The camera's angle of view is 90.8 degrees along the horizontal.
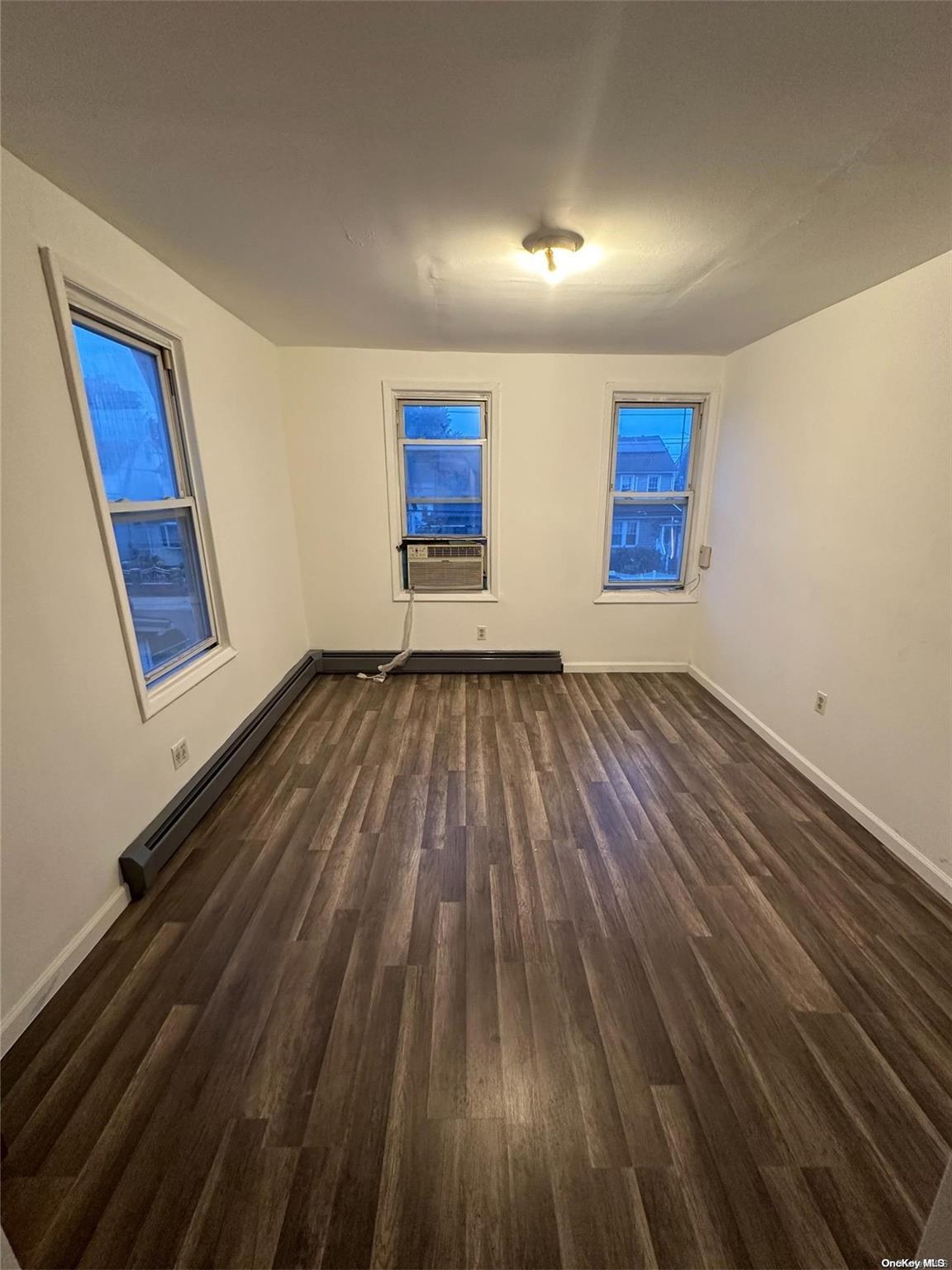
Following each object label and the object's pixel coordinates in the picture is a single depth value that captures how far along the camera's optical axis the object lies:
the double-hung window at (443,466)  3.56
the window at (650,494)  3.64
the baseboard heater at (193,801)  1.79
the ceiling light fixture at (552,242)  1.73
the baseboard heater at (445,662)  3.94
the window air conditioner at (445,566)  3.80
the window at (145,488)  1.70
